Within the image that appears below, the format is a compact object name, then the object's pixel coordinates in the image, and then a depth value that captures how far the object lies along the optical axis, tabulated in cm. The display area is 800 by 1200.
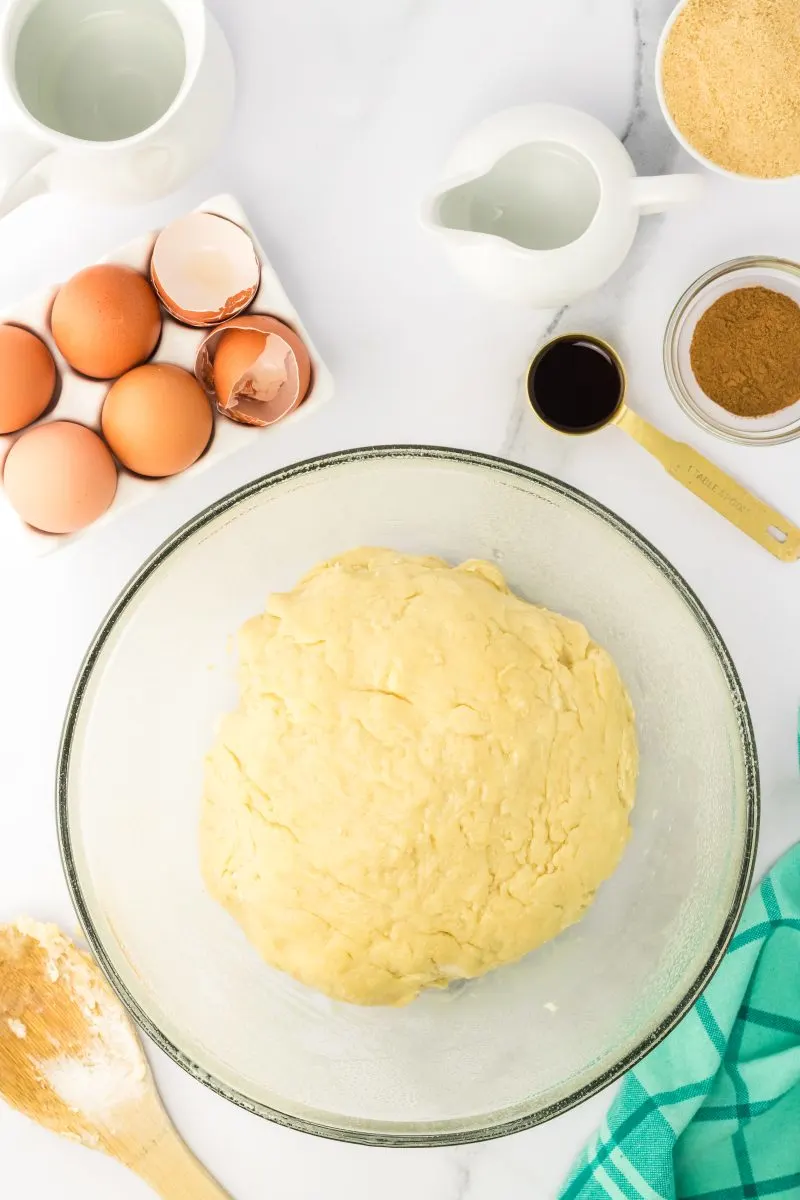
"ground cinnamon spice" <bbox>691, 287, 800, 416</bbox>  108
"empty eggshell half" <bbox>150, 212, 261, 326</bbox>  106
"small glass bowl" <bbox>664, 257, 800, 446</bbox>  109
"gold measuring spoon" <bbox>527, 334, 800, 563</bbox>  109
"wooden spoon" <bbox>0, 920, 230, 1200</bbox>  116
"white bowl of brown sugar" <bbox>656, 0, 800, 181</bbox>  101
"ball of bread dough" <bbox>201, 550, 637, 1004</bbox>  87
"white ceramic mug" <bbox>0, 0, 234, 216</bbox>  94
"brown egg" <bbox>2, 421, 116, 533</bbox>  101
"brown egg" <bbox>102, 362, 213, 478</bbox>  102
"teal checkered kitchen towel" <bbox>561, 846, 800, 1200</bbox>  112
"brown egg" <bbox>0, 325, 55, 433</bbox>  103
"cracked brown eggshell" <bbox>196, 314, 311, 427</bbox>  104
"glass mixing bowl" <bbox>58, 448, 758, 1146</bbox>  97
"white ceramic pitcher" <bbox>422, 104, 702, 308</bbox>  97
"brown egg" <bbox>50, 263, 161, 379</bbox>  102
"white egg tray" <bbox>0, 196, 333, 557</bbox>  107
